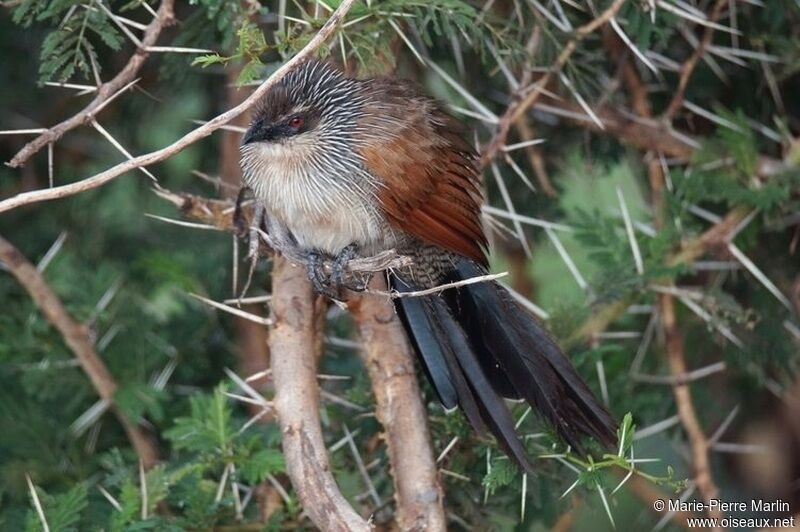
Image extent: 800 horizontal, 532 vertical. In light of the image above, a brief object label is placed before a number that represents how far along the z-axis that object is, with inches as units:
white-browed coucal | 238.5
